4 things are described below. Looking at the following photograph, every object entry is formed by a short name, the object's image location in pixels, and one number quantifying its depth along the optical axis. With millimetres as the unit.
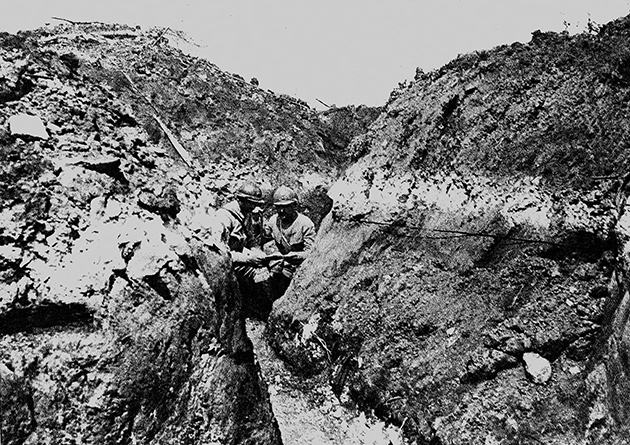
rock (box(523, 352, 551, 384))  4867
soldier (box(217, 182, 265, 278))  7340
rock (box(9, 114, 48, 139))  4426
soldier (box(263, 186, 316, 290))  7754
